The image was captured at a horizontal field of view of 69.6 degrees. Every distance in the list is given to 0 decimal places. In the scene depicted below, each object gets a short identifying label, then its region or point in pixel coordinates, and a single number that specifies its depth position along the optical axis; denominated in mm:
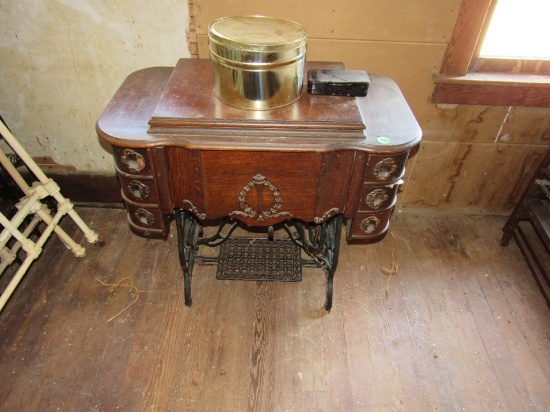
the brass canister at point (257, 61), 1347
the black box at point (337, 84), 1528
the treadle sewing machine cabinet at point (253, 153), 1393
